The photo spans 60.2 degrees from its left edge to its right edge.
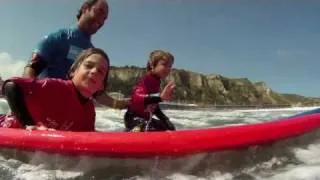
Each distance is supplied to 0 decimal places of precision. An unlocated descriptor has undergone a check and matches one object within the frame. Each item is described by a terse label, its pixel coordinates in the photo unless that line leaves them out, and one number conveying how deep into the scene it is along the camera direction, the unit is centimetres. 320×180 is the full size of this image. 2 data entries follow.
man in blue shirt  254
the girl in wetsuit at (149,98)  283
